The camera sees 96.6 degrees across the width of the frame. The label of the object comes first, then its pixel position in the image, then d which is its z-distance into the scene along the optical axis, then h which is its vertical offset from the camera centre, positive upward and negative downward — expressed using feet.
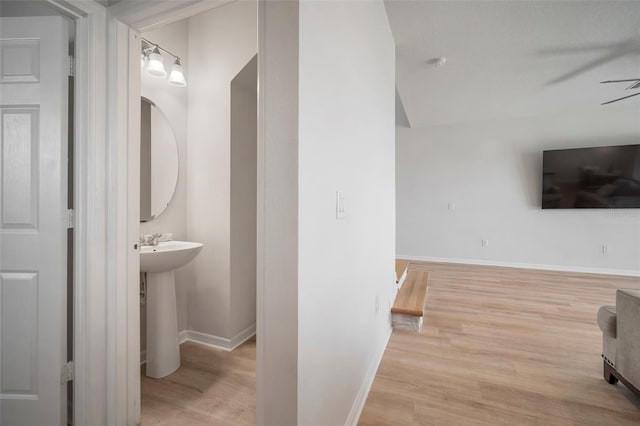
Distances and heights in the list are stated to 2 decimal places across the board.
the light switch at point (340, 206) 3.96 +0.04
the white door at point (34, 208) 4.09 -0.02
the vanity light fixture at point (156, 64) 6.17 +3.21
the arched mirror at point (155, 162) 6.75 +1.13
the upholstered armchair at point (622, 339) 5.19 -2.52
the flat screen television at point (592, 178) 14.76 +1.77
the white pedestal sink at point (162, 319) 6.07 -2.41
